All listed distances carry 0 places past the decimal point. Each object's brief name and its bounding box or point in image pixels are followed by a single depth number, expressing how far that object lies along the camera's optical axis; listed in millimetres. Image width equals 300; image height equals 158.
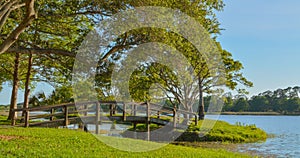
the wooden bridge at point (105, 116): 15992
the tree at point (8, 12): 11141
